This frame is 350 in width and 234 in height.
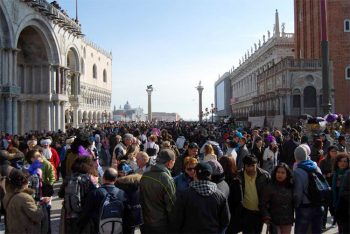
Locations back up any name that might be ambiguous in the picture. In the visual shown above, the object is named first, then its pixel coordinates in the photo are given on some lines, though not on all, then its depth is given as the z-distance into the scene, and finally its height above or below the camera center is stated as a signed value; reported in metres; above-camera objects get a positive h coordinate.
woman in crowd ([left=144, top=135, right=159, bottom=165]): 9.20 -0.58
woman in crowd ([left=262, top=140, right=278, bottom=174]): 11.98 -0.95
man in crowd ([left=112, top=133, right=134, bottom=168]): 10.80 -0.63
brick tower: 39.97 +8.12
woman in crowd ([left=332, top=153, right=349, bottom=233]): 6.86 -0.82
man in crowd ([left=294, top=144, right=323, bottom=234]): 6.28 -1.24
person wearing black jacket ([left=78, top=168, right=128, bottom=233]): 5.62 -1.03
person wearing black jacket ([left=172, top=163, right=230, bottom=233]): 5.09 -1.02
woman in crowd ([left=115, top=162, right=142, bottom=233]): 5.80 -1.06
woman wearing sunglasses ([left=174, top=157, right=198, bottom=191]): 6.95 -0.89
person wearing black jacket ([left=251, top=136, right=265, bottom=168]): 12.50 -0.79
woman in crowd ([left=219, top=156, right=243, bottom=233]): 6.38 -1.18
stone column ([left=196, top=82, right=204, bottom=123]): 103.56 +8.19
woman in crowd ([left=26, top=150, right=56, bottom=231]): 7.83 -0.79
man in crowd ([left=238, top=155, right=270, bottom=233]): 6.39 -1.06
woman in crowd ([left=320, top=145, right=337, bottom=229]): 8.73 -0.84
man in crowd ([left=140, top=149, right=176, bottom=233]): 5.82 -1.04
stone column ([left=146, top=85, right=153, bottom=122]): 100.59 +6.69
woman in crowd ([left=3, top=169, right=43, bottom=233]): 5.56 -1.09
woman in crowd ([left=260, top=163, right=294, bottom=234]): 6.21 -1.16
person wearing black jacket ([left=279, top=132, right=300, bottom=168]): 12.30 -0.84
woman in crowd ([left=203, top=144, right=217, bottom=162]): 8.77 -0.60
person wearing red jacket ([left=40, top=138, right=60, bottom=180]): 11.17 -0.77
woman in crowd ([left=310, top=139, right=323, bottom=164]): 10.71 -0.72
